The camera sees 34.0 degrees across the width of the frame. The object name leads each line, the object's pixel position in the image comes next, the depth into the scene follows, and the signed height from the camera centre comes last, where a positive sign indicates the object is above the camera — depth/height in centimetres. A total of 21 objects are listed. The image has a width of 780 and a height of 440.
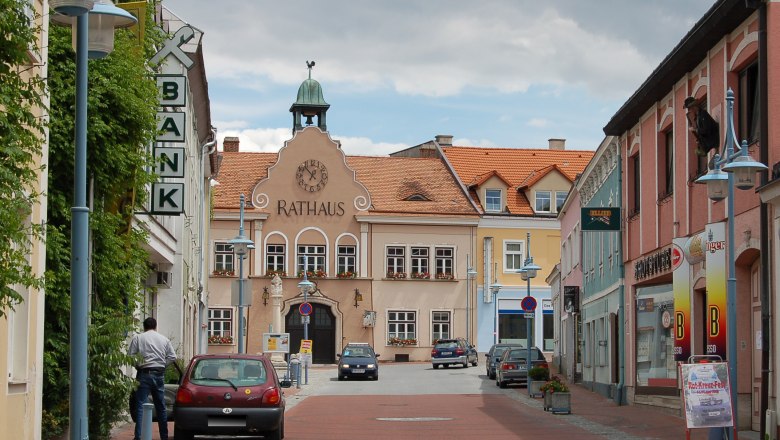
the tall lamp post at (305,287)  4674 +127
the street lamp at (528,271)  4097 +161
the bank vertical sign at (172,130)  2428 +369
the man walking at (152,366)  1856 -67
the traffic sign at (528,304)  3884 +51
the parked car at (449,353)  6025 -152
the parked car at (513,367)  4334 -157
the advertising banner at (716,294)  2283 +50
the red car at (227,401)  1888 -121
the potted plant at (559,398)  2883 -173
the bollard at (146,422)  1205 -97
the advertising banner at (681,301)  2639 +42
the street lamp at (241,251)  3604 +196
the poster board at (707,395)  1734 -101
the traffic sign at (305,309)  4428 +39
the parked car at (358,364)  5059 -173
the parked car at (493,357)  4978 -142
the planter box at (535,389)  3741 -200
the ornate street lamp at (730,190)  1716 +180
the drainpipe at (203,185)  4622 +504
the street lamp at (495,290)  7150 +173
